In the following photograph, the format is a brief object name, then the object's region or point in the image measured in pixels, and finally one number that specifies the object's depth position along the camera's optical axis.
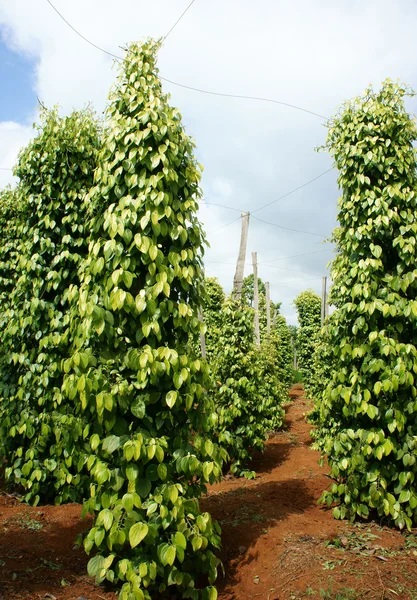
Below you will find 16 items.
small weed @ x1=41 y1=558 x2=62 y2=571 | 3.58
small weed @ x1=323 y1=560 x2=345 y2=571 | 3.55
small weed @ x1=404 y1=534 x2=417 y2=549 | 3.96
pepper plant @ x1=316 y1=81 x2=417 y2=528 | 4.28
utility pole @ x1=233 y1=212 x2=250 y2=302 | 9.54
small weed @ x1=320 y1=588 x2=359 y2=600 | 3.16
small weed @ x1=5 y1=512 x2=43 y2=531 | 4.49
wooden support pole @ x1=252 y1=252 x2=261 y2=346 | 14.41
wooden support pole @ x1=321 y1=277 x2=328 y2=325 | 18.44
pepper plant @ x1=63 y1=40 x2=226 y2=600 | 3.00
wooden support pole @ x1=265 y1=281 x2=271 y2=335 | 20.86
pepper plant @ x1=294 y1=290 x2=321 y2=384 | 21.05
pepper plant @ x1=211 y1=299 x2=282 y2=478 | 7.13
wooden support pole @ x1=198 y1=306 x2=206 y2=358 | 12.05
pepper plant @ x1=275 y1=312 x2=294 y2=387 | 19.87
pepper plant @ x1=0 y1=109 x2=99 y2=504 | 5.22
